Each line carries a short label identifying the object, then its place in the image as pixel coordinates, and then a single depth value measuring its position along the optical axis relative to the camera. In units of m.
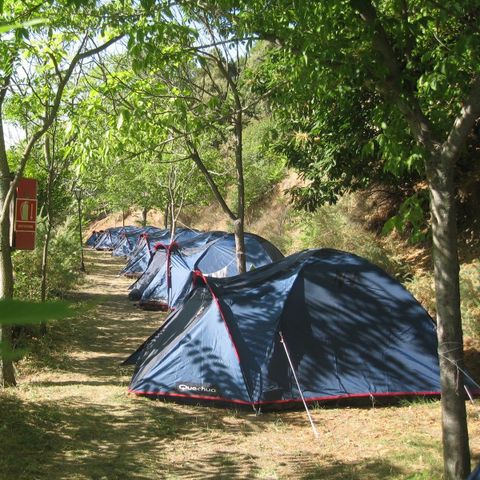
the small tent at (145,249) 19.64
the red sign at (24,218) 6.48
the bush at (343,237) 10.52
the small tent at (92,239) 41.80
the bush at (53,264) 9.66
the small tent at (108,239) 36.00
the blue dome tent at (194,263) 12.26
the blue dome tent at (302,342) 6.00
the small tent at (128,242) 28.47
